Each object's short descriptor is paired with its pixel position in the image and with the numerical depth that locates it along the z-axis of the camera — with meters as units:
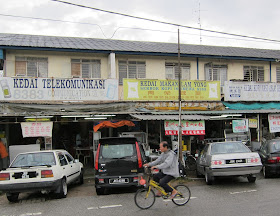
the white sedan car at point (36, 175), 8.29
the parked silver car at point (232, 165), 9.46
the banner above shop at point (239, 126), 14.84
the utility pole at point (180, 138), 12.49
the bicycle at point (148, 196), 7.16
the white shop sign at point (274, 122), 15.82
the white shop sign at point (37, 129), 12.56
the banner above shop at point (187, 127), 13.88
